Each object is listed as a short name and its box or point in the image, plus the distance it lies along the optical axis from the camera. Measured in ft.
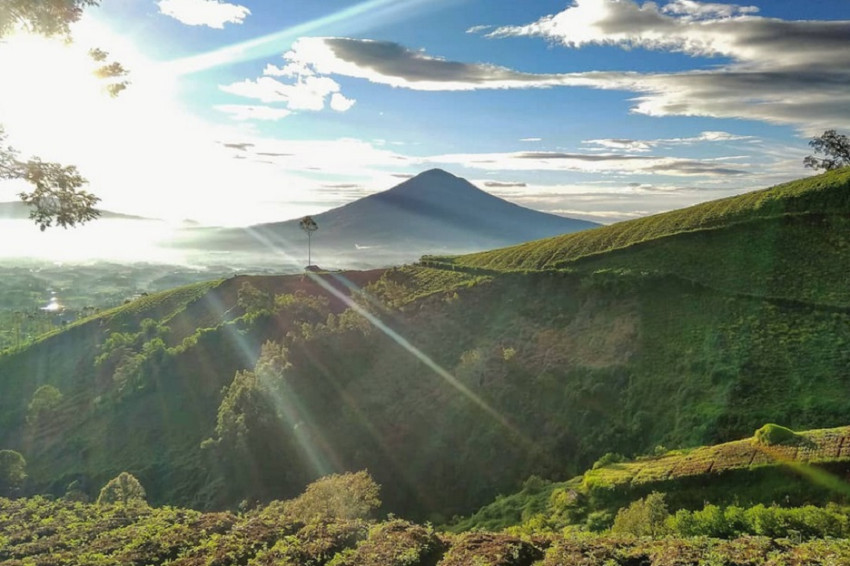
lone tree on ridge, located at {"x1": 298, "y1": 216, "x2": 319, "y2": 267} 497.87
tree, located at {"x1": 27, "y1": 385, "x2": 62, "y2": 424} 309.63
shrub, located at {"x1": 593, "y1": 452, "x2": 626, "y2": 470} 130.82
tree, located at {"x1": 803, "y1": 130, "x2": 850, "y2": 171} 320.29
